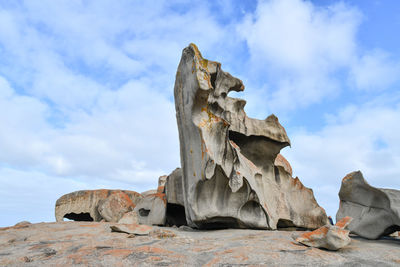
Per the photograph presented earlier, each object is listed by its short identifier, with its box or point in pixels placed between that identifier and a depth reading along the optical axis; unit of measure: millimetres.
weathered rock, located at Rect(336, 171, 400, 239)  5750
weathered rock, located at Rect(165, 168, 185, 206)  9656
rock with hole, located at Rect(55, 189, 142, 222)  12430
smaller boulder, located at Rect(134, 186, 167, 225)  9875
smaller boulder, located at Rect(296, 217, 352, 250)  4555
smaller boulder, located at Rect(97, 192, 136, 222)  11336
